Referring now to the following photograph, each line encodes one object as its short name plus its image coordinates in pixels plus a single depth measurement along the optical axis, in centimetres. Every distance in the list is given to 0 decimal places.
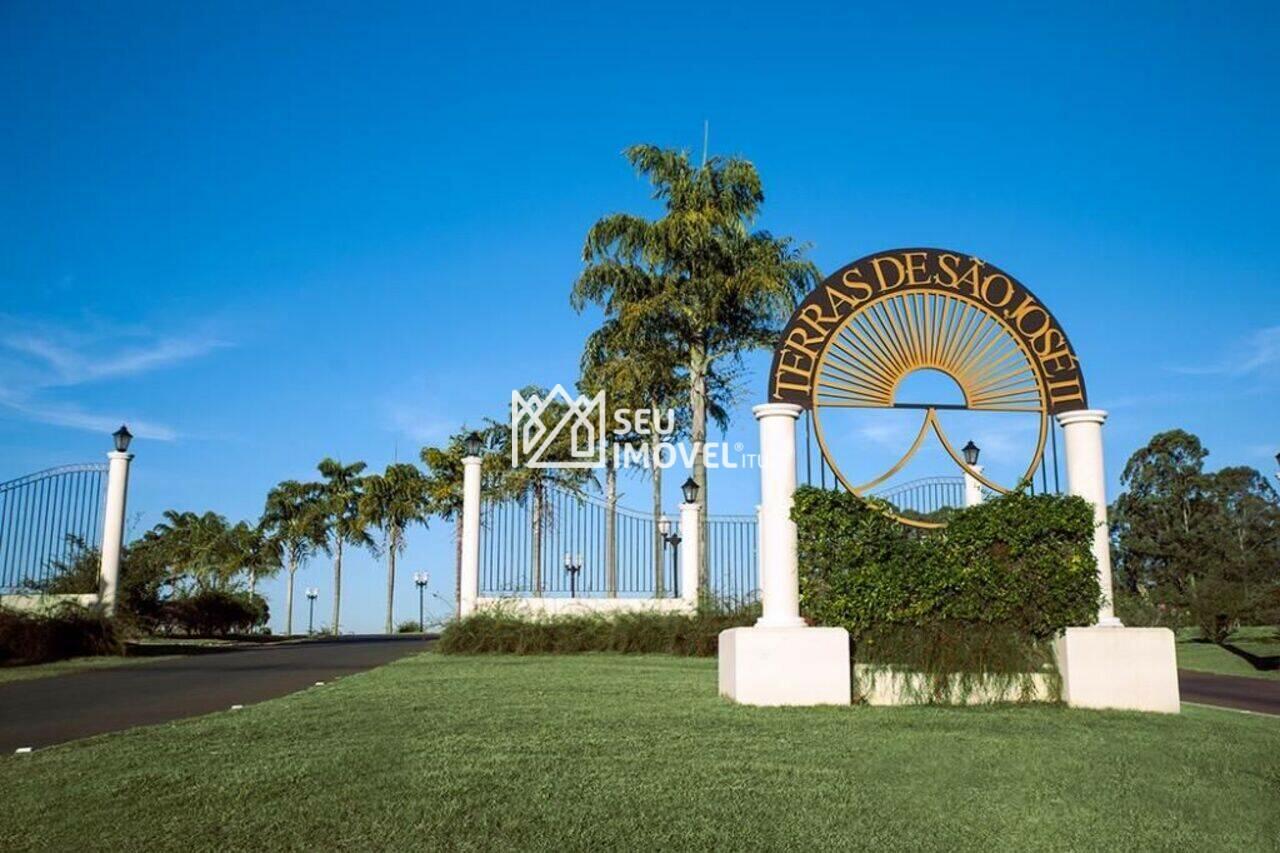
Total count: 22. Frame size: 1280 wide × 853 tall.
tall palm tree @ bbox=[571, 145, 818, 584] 2466
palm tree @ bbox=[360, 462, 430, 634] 4378
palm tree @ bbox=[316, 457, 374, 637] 4503
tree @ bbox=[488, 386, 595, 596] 1930
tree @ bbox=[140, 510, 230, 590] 4509
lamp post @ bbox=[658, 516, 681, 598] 1998
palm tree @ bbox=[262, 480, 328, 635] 4619
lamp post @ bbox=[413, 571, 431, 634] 4359
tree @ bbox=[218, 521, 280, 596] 4591
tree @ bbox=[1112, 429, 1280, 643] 4716
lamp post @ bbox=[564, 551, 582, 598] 1923
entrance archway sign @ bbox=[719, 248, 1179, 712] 941
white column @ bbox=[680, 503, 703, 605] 1961
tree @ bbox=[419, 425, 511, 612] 2767
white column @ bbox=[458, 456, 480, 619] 1830
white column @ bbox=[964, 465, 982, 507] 1520
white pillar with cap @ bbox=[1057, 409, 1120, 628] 992
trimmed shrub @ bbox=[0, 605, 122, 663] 1644
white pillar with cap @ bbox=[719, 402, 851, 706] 909
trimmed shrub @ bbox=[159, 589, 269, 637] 3125
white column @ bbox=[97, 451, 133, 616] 1875
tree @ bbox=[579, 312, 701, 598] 2498
